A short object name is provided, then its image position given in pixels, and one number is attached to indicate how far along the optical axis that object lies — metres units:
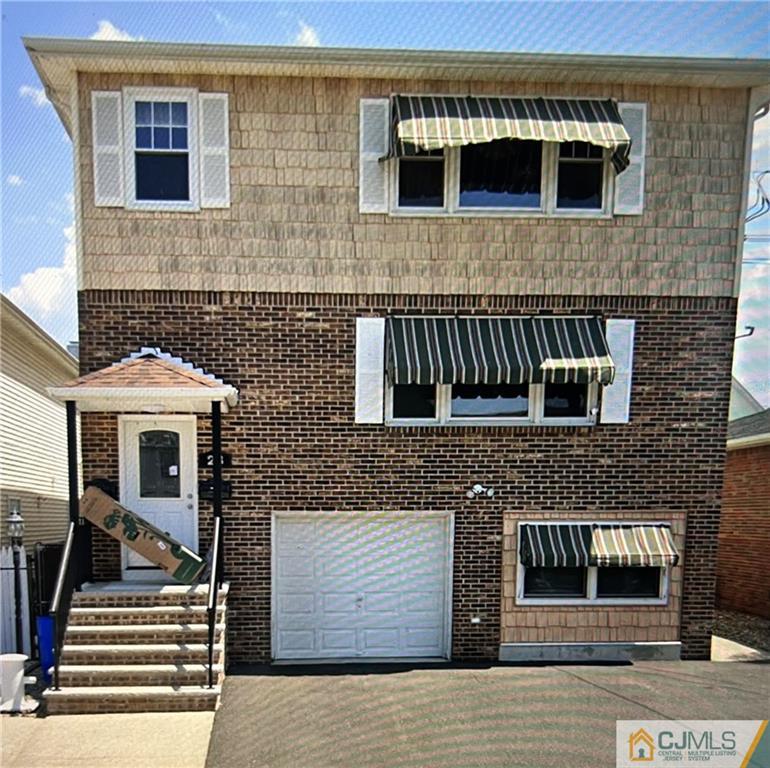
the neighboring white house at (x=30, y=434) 7.55
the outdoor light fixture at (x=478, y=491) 6.36
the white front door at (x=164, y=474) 6.20
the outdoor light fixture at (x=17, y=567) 6.00
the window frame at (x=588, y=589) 6.38
